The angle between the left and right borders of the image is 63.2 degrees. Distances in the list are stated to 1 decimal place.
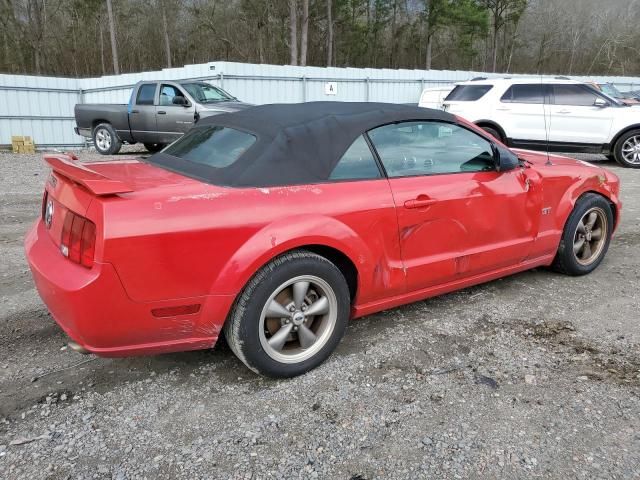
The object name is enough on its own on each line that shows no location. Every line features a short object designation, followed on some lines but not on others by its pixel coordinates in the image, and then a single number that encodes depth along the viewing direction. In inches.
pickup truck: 480.1
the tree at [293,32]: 1253.9
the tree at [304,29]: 1267.2
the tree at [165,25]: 1462.8
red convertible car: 94.0
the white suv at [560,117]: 447.5
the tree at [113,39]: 1160.8
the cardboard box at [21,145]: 576.7
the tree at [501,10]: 1706.4
